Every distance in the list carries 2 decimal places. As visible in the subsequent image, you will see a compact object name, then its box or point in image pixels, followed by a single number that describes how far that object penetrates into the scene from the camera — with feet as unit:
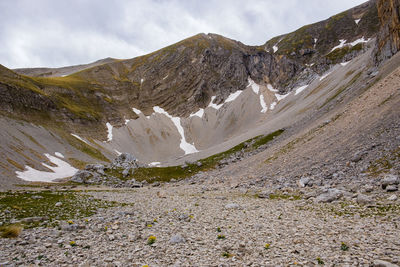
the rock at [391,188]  59.21
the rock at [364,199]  54.96
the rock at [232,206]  71.09
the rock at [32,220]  54.85
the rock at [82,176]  189.67
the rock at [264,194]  87.53
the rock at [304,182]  90.20
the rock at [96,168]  202.92
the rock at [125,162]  230.34
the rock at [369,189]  63.38
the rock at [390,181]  61.82
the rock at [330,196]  64.08
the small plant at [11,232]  43.34
